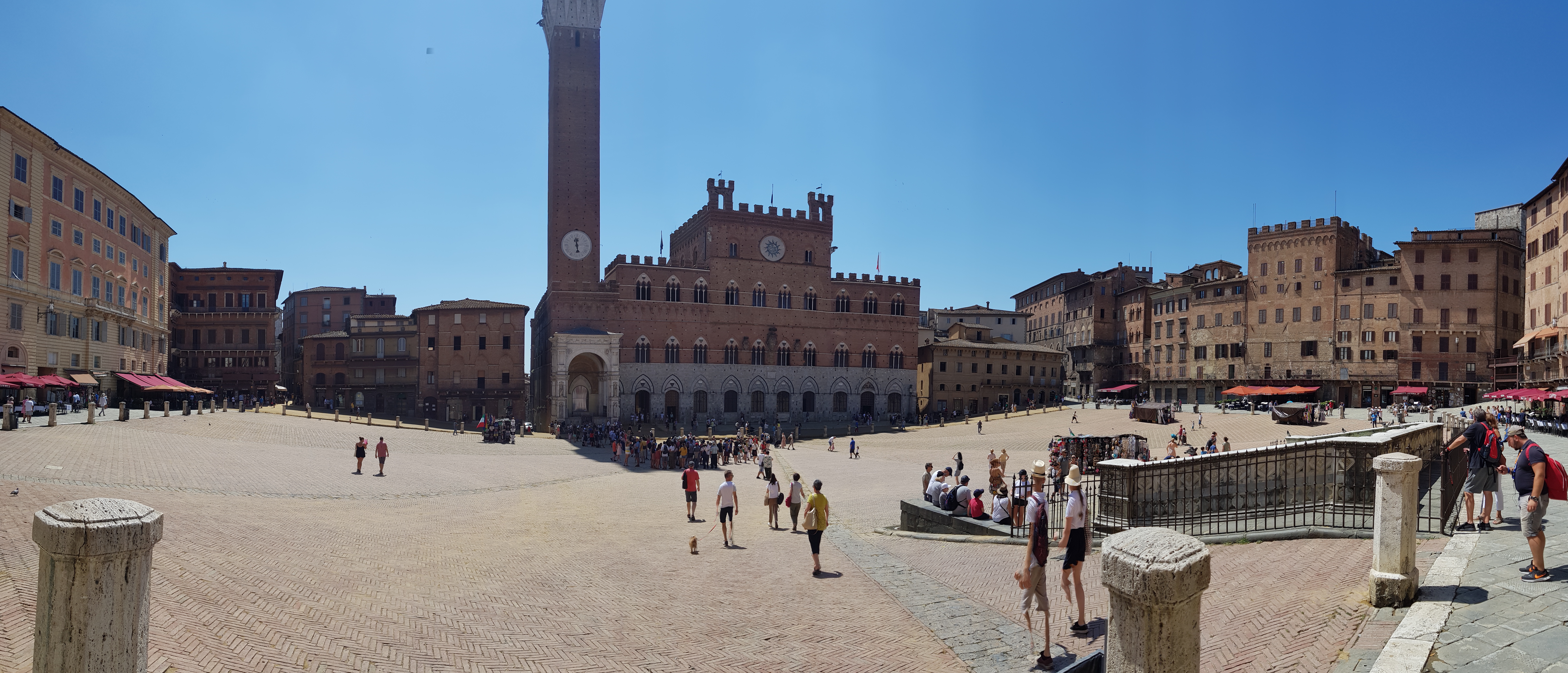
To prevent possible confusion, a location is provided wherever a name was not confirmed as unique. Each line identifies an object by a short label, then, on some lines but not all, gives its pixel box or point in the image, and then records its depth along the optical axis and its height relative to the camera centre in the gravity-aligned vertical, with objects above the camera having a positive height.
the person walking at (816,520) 11.67 -2.30
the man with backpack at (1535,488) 7.17 -1.10
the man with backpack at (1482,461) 9.15 -1.02
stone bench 14.25 -2.98
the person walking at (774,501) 16.28 -2.81
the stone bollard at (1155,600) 3.54 -1.04
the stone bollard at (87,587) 4.18 -1.24
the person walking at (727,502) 14.22 -2.49
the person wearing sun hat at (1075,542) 8.01 -1.78
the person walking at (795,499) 15.70 -2.66
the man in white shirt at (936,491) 16.03 -2.55
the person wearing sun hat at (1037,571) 7.53 -1.96
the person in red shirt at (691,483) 16.78 -2.55
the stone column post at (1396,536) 7.12 -1.47
